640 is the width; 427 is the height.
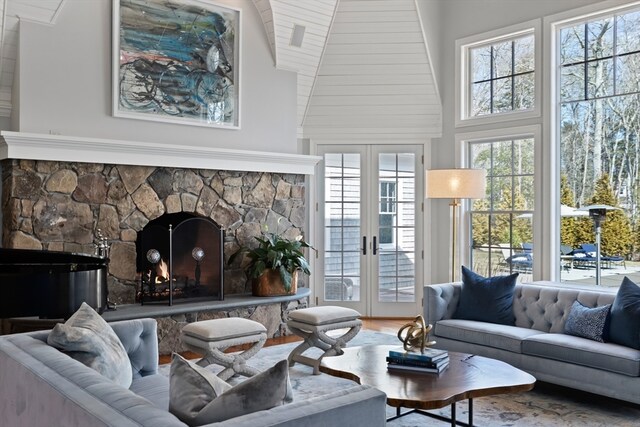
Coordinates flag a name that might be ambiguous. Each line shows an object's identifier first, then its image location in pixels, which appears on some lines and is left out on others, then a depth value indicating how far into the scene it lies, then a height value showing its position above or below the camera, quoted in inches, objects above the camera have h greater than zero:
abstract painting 219.3 +58.1
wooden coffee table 121.4 -35.7
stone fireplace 198.8 +5.9
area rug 149.6 -50.5
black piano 135.0 -17.1
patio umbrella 237.1 +2.1
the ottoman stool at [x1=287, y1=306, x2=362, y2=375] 188.9 -35.2
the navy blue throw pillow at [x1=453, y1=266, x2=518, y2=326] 196.9 -27.5
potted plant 241.9 -19.7
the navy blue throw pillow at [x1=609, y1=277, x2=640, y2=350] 158.9 -26.7
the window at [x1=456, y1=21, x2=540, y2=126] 254.2 +61.9
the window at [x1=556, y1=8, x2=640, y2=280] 222.4 +34.9
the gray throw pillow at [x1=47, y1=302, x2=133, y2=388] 104.3 -23.3
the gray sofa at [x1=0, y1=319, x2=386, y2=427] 67.9 -22.9
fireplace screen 221.5 -16.8
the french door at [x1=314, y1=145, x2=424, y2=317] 291.7 -8.8
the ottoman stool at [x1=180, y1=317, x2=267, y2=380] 163.2 -34.0
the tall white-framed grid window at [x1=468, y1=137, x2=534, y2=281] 255.6 +2.7
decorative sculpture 144.4 -29.1
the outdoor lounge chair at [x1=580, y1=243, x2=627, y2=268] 226.2 -15.3
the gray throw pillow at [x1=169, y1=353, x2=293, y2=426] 72.3 -22.3
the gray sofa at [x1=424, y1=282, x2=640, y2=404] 153.9 -35.4
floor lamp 222.8 +11.9
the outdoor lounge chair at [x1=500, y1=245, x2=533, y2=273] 254.7 -18.7
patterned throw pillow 166.9 -29.5
